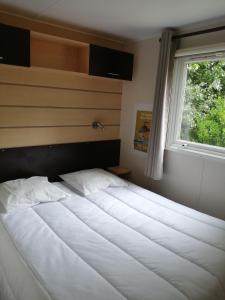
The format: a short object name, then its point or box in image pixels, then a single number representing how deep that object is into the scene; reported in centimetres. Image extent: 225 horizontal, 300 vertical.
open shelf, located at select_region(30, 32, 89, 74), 261
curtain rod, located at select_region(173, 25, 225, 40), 227
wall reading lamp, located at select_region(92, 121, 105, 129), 316
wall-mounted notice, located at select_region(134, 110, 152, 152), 304
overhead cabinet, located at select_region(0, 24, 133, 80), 224
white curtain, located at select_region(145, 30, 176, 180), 262
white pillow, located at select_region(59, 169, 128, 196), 260
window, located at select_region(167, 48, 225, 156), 251
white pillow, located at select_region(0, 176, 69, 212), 213
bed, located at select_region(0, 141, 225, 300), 130
